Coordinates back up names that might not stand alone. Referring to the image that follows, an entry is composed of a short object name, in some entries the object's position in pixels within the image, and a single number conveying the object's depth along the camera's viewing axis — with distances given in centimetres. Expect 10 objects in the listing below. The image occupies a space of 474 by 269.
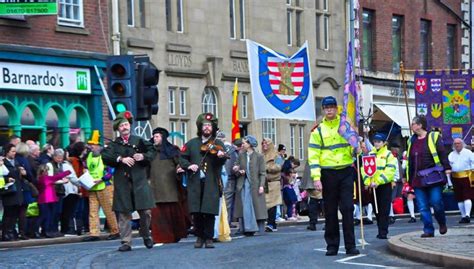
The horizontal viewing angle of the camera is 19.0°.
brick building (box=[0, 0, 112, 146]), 2936
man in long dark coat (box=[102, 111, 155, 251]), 1919
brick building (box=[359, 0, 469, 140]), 4406
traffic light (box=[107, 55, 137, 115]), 2153
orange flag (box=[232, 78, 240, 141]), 2822
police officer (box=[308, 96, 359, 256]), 1706
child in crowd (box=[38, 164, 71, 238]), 2466
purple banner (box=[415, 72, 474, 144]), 3747
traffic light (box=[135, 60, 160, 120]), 2178
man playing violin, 1981
